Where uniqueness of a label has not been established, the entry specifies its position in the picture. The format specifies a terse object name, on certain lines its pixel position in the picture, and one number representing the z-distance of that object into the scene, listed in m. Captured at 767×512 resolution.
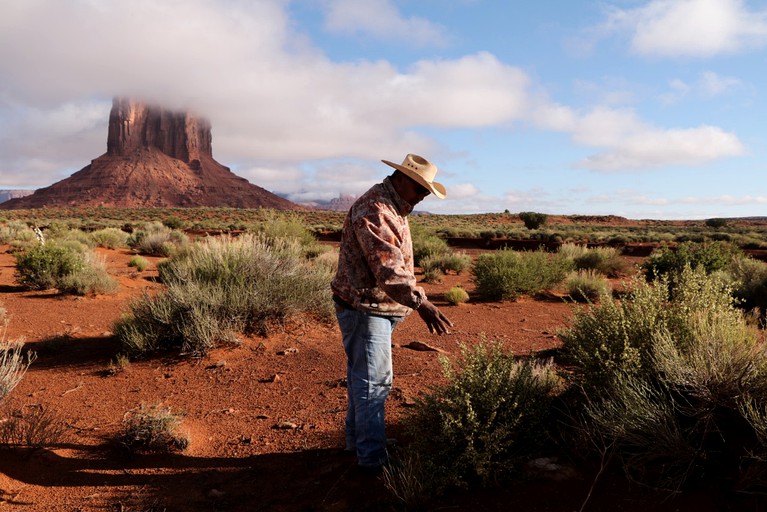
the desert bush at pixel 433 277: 13.47
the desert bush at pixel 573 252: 15.18
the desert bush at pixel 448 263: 15.25
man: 3.01
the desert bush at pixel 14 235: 20.08
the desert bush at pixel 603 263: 14.93
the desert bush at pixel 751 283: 9.69
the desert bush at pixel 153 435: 3.95
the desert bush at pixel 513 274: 10.85
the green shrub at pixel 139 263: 14.46
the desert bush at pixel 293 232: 15.14
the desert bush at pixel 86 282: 10.07
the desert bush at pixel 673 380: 2.73
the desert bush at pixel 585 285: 11.01
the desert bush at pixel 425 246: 17.30
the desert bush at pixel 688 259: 11.54
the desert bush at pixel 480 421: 3.00
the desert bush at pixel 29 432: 3.77
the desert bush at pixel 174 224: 34.61
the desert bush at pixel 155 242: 18.51
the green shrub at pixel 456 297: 10.34
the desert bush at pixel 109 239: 20.19
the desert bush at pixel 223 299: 6.41
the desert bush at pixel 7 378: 3.79
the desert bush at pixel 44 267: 10.46
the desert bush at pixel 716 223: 46.29
